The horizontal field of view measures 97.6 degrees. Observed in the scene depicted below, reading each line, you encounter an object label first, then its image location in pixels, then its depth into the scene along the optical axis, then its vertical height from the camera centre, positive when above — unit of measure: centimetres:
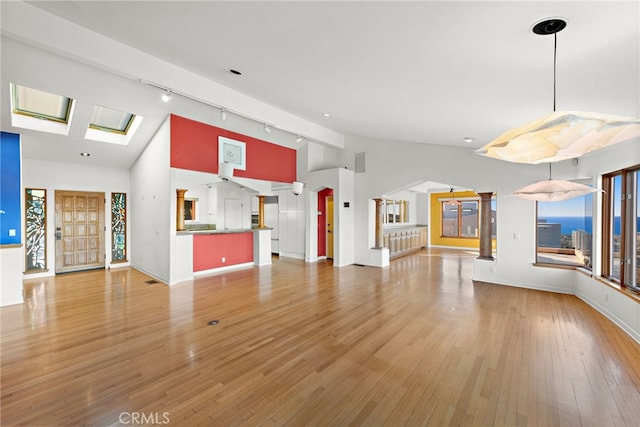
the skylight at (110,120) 573 +201
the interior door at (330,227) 931 -49
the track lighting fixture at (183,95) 404 +182
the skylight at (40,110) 485 +192
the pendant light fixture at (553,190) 291 +24
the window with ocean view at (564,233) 513 -39
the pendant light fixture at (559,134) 157 +48
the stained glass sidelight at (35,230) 644 -41
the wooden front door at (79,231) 691 -48
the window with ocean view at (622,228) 379 -22
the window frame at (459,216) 1141 -17
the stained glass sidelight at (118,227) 770 -41
